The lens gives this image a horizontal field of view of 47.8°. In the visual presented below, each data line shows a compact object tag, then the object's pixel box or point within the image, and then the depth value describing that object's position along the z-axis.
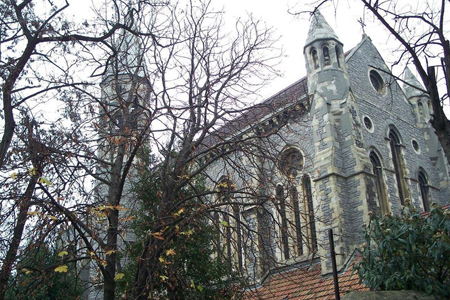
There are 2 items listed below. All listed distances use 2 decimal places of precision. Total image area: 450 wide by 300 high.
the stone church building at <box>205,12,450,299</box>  16.39
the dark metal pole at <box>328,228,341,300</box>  8.59
